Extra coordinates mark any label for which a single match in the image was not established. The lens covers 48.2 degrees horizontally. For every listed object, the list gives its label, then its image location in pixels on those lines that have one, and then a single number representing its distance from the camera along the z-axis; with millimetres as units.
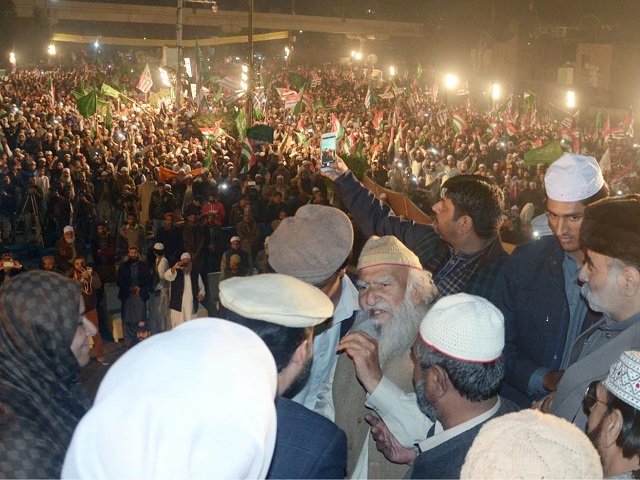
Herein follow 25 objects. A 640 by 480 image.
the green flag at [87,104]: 16359
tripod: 11593
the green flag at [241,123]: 17238
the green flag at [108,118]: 18297
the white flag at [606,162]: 13461
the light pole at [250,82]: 18609
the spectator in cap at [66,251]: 8562
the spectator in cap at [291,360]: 2023
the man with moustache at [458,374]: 2189
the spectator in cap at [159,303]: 8602
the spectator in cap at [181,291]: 8539
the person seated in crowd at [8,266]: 7568
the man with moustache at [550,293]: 3042
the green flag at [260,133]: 14453
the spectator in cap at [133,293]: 8398
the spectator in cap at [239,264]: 9078
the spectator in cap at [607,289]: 2465
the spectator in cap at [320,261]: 2963
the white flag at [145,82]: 20062
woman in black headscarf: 1947
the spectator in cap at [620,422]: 1987
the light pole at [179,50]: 22922
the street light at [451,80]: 19223
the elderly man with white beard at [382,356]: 2570
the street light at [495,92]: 22094
